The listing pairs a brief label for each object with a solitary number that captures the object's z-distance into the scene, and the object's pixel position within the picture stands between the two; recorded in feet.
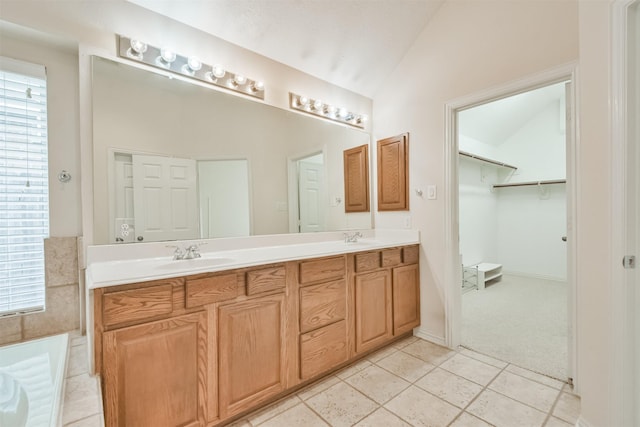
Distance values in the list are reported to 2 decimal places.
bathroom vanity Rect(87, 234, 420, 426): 3.64
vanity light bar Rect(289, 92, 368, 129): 7.70
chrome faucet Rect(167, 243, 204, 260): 5.36
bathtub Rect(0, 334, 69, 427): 3.31
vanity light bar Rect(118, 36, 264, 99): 5.26
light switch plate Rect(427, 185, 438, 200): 7.58
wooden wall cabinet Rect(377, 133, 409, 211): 8.31
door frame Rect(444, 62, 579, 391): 5.51
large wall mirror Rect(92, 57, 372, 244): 5.12
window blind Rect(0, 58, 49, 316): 4.78
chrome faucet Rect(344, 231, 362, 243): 8.21
